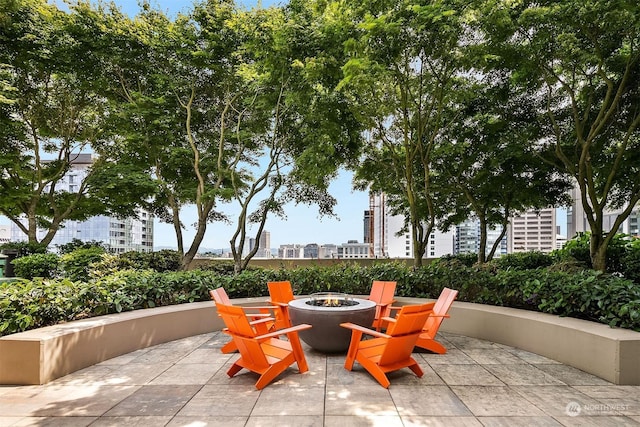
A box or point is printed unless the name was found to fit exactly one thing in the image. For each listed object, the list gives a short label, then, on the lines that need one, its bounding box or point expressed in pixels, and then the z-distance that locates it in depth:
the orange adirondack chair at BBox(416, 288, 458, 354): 5.05
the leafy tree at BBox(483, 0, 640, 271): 6.39
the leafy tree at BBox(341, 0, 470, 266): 6.58
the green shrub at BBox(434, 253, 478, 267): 14.18
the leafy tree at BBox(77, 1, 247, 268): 10.26
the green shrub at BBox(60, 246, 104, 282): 9.87
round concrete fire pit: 4.89
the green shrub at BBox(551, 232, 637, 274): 10.30
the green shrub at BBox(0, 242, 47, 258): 12.70
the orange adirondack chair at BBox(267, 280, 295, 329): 5.45
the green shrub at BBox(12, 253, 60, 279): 11.20
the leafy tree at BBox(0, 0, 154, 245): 10.53
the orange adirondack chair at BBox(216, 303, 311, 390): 3.90
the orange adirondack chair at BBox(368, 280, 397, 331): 5.60
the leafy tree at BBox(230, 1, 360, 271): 8.47
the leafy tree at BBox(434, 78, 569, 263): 9.87
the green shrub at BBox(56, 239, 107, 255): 13.97
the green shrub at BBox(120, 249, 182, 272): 11.90
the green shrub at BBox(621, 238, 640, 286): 9.52
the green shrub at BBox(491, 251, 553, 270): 11.88
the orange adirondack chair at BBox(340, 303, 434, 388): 3.95
